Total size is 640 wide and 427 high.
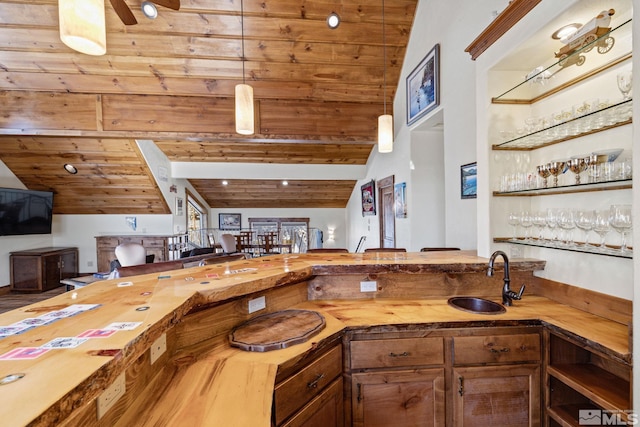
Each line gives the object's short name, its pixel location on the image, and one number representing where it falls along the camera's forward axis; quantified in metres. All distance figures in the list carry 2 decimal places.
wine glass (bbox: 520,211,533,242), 2.05
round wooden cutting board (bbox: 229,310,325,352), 1.35
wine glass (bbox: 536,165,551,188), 1.81
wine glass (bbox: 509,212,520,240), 2.12
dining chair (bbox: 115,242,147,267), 3.52
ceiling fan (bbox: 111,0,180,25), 2.18
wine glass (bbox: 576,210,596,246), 1.62
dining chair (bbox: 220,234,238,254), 5.79
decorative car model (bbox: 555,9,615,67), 1.46
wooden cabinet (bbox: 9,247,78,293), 5.29
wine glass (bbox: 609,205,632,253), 1.41
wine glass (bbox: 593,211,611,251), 1.55
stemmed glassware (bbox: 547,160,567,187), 1.73
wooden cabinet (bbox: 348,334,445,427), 1.57
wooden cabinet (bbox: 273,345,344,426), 1.22
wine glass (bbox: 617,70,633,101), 1.41
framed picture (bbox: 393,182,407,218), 4.43
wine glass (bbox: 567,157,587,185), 1.61
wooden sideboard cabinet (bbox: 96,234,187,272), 6.34
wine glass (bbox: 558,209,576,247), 1.73
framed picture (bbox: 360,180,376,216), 6.27
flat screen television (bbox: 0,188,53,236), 5.06
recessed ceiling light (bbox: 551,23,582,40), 1.60
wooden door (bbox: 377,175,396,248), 5.18
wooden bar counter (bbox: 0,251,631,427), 0.74
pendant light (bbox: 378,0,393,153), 2.79
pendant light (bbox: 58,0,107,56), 1.25
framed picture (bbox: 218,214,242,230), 9.43
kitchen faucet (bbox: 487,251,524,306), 1.76
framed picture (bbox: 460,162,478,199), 2.89
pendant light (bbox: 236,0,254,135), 2.39
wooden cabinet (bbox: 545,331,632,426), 1.38
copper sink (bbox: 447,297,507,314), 1.93
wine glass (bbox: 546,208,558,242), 1.82
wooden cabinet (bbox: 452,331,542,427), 1.63
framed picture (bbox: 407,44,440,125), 3.52
